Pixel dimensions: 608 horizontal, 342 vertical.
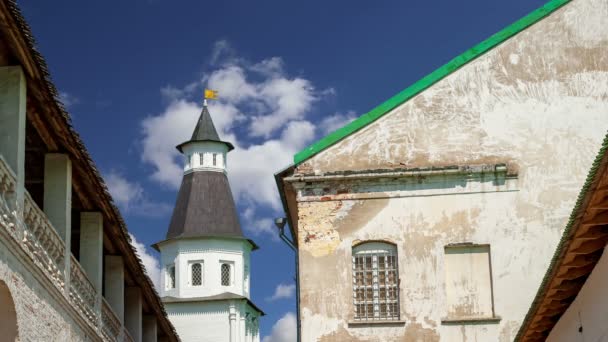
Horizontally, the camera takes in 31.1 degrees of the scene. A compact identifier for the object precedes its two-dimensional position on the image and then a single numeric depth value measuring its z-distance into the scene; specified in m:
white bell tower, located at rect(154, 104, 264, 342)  61.88
